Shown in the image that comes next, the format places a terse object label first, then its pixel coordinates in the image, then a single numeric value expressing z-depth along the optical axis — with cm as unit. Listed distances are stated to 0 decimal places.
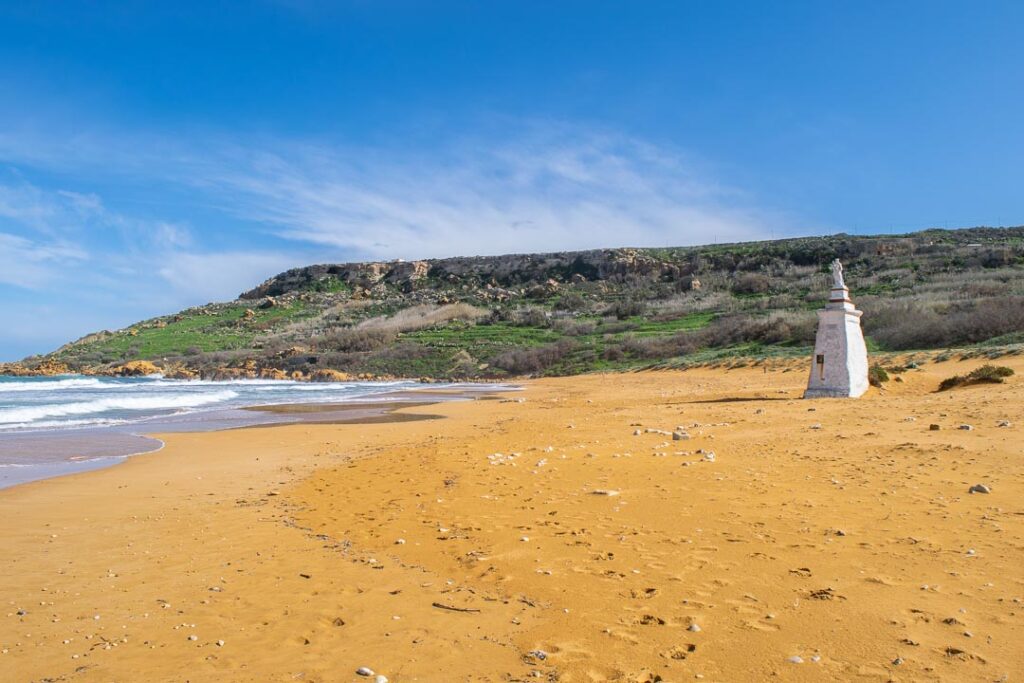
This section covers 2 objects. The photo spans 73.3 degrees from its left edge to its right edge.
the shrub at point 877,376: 1593
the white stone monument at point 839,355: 1483
